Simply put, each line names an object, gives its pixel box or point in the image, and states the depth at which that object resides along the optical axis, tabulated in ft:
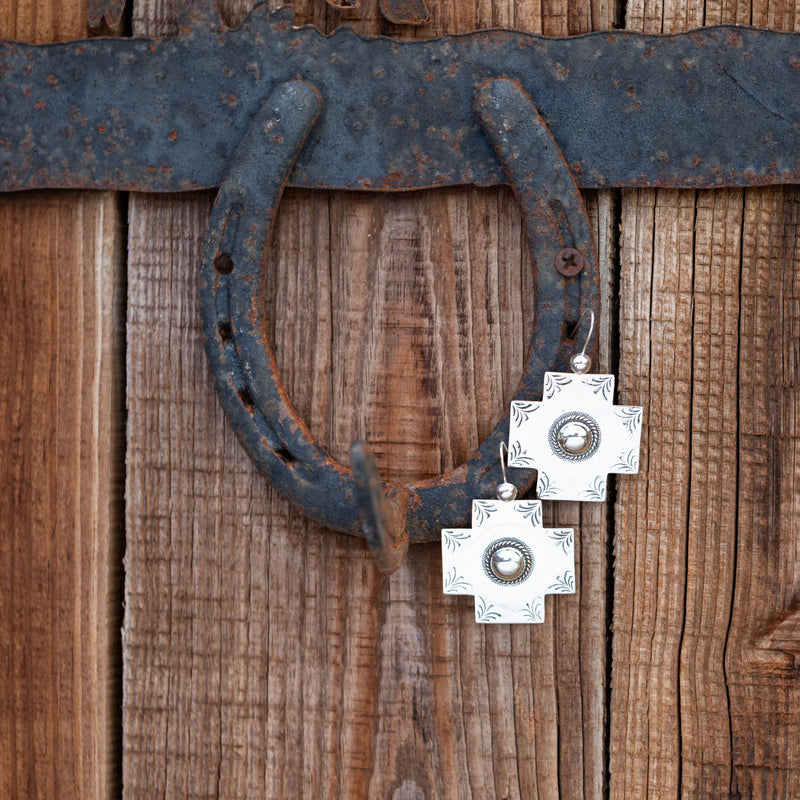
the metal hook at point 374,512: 2.31
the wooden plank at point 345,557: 2.59
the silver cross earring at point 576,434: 2.52
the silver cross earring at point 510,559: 2.54
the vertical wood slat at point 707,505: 2.57
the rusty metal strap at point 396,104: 2.52
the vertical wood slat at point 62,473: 2.62
